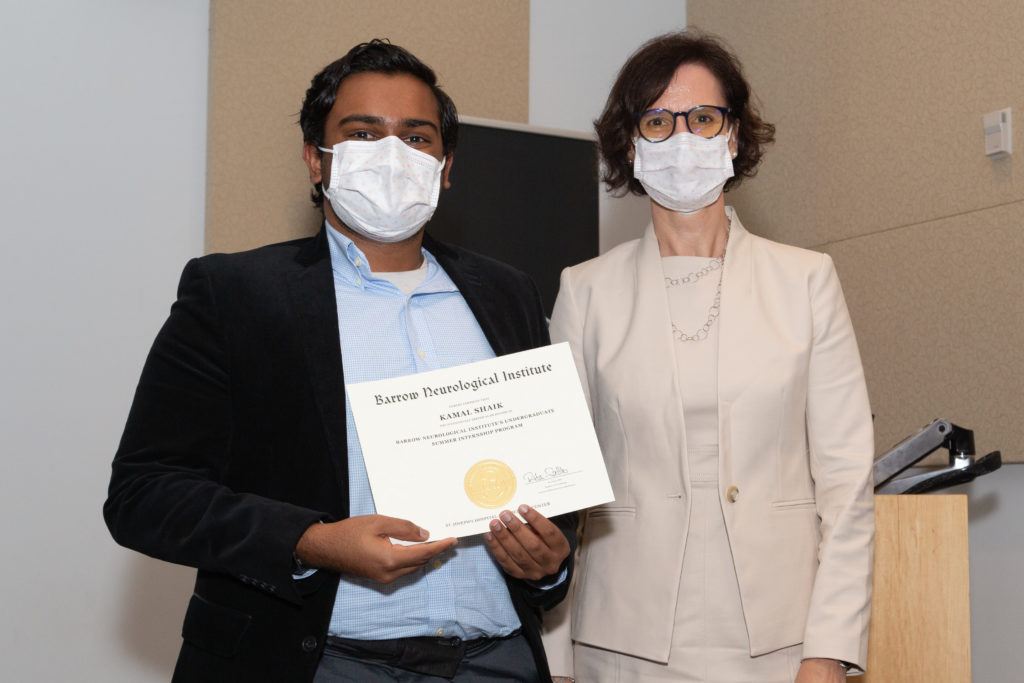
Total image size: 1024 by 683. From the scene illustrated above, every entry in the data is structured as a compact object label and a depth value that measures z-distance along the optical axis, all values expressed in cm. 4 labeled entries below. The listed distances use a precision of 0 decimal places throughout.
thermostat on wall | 305
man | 152
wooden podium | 216
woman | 181
